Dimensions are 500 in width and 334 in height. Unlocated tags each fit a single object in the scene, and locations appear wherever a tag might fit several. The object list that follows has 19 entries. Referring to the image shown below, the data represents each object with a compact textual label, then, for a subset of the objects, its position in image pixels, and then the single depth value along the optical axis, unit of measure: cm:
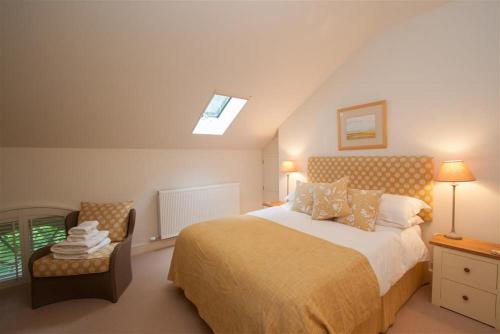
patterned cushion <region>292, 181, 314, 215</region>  282
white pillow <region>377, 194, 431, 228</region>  226
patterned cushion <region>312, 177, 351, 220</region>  246
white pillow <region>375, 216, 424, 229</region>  227
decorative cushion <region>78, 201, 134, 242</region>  268
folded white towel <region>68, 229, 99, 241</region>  222
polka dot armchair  212
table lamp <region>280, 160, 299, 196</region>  383
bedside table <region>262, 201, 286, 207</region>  372
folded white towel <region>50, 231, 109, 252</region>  218
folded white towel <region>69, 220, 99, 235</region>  224
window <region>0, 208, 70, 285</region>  248
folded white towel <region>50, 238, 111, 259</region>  218
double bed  130
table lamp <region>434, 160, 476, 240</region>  202
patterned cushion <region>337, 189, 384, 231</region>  226
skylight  360
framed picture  284
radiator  344
